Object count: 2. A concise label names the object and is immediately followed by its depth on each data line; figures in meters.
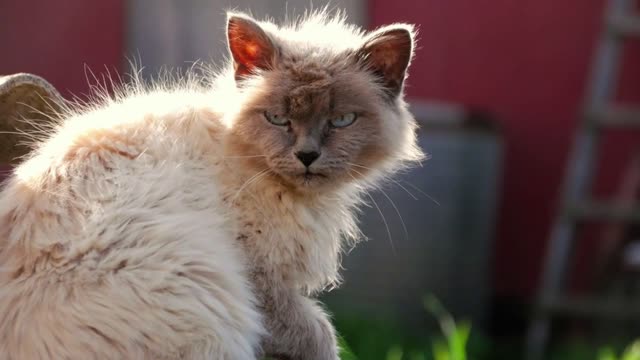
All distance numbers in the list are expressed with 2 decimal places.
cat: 2.58
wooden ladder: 5.79
